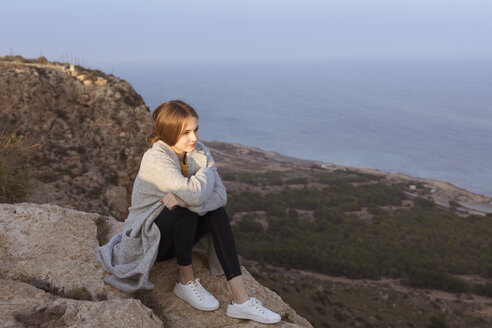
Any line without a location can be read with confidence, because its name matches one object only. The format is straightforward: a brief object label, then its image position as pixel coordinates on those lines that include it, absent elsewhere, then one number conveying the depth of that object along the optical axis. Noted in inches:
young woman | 105.3
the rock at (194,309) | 109.5
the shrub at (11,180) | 171.2
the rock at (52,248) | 112.3
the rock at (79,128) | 322.7
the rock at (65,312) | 80.8
